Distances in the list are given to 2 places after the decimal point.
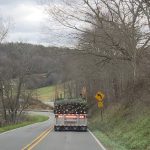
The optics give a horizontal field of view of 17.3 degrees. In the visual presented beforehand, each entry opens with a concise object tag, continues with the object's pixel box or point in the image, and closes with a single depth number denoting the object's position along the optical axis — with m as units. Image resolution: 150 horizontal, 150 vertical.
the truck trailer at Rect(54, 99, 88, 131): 37.66
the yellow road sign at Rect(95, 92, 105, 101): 44.03
